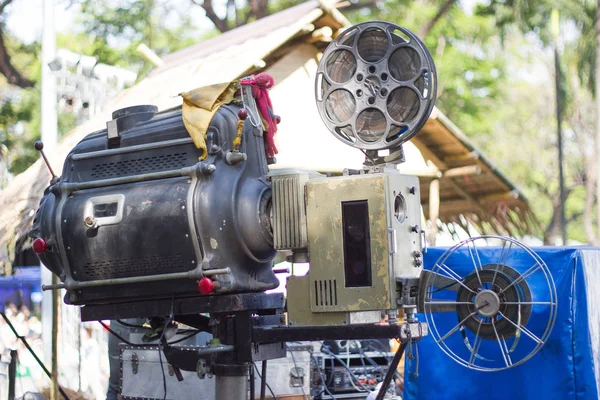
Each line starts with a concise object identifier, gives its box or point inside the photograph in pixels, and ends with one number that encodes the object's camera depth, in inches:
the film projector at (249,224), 220.8
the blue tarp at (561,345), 287.1
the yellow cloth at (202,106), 231.5
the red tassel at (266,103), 245.0
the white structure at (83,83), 536.7
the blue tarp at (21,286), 607.6
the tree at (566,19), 984.9
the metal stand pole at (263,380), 262.3
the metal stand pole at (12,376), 300.2
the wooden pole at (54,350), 339.6
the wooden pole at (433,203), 582.4
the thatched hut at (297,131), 455.8
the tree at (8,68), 1010.1
